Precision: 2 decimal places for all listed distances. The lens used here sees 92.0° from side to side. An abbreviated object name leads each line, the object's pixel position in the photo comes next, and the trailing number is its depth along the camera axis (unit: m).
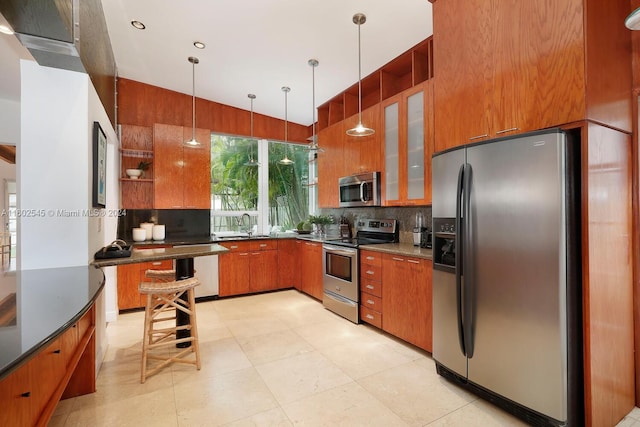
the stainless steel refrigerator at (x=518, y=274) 1.66
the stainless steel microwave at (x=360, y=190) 3.65
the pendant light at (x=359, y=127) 2.68
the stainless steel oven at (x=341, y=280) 3.44
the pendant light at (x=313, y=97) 3.55
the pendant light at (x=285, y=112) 4.26
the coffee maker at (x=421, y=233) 3.21
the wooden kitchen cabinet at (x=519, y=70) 1.67
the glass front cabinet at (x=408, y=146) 3.04
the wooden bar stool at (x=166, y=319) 2.38
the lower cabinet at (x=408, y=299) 2.64
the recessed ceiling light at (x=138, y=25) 3.02
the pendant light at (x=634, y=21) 1.34
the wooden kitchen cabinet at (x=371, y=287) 3.16
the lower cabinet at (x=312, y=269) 4.21
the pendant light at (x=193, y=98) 3.67
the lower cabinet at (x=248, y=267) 4.41
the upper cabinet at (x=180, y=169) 4.28
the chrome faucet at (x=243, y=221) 5.18
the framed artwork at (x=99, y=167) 2.39
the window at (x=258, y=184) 5.05
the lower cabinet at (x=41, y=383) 0.87
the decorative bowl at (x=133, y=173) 4.16
